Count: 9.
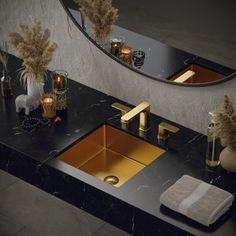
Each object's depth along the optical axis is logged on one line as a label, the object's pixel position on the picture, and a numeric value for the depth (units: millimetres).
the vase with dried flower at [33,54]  3775
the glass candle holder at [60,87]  3885
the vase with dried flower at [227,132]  3303
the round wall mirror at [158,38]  3418
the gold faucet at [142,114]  3650
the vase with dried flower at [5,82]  3985
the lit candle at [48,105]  3807
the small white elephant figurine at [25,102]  3842
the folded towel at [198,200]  3129
